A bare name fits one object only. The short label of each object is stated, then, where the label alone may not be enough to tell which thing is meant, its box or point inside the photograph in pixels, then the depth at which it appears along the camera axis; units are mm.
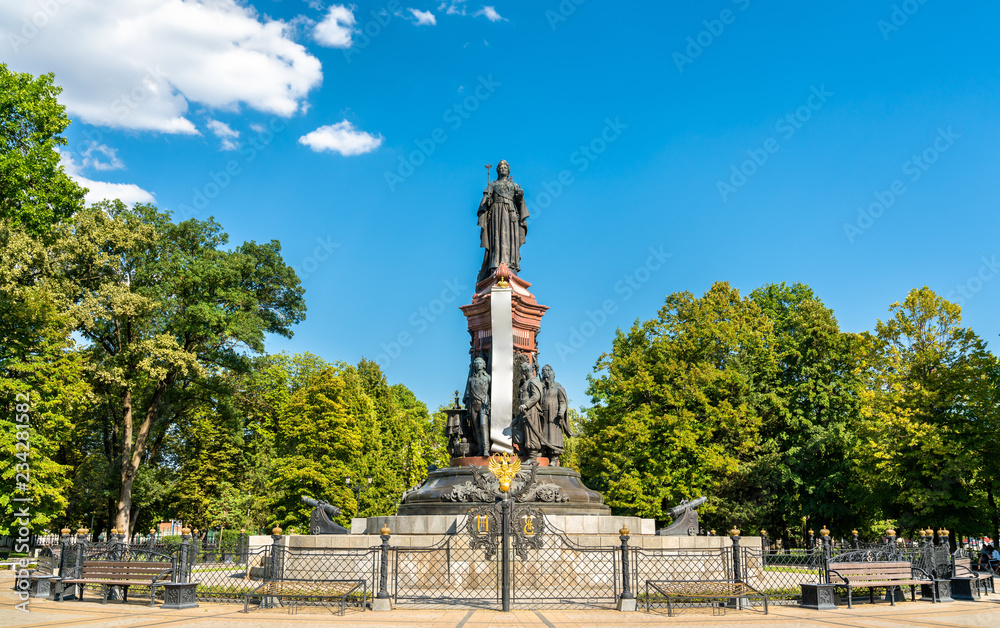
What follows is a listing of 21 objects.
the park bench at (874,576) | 11961
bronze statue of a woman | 19859
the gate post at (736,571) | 11469
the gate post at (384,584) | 11016
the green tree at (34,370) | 20797
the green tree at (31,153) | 22328
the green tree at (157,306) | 27109
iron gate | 12211
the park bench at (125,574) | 11648
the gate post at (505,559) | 10602
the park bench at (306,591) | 11164
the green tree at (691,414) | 29125
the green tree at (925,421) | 23734
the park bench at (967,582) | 13312
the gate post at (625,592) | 10992
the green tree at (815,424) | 28781
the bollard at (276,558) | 12497
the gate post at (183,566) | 11723
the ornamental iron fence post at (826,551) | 11930
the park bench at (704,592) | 11188
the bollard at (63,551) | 12561
